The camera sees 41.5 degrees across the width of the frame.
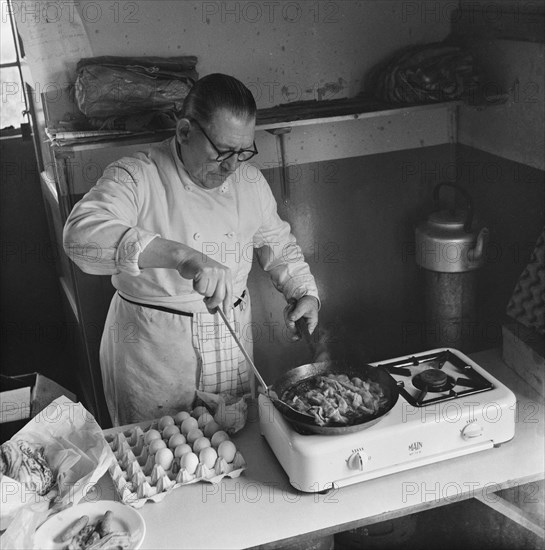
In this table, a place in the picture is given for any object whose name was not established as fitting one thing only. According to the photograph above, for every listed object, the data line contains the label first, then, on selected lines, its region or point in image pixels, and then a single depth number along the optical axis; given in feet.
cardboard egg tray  6.56
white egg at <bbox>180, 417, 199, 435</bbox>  7.36
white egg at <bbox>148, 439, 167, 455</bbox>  6.99
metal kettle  11.02
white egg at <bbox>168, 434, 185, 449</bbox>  7.09
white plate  6.03
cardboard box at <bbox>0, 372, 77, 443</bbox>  9.45
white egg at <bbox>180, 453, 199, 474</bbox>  6.79
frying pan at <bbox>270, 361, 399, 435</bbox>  6.59
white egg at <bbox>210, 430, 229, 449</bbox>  7.18
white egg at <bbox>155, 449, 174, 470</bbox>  6.86
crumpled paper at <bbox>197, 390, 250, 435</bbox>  7.55
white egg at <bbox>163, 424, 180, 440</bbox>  7.29
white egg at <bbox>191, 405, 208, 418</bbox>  7.77
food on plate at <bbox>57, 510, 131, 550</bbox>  5.95
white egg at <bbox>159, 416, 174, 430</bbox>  7.50
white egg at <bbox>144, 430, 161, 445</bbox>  7.18
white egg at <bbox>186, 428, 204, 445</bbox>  7.21
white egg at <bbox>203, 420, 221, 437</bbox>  7.40
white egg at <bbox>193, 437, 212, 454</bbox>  7.03
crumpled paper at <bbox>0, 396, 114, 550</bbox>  6.15
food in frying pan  6.84
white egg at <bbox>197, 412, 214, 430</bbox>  7.57
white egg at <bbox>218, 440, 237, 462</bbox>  6.98
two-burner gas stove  6.56
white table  6.28
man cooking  8.00
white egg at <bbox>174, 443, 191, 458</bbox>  6.92
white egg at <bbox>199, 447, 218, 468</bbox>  6.88
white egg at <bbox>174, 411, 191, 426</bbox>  7.61
